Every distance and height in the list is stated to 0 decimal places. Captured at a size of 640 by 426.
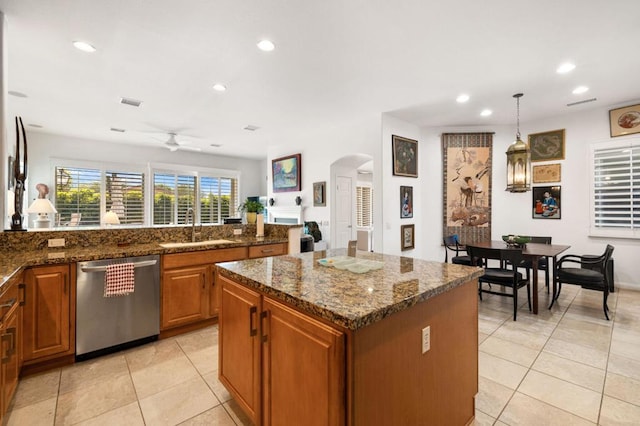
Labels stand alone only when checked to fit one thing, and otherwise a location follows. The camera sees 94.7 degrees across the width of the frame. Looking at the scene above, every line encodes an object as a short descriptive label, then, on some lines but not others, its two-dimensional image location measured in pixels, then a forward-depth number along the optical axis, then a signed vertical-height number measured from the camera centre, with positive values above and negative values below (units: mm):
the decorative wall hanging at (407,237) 5332 -447
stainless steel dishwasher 2441 -869
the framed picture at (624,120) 4375 +1398
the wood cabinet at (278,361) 1096 -677
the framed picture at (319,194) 5887 +376
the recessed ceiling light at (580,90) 3885 +1653
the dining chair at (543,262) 4293 -748
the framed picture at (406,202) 5297 +194
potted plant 4127 +36
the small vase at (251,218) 4125 -78
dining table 3488 -487
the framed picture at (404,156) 5133 +1016
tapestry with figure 5617 +545
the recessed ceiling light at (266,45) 2775 +1605
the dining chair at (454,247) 4656 -596
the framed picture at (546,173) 5125 +698
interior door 5969 +50
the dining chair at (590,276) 3363 -752
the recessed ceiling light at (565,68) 3244 +1631
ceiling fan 5846 +1412
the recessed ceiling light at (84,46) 2781 +1597
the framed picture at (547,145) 5066 +1185
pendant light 4129 +657
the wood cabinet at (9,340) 1609 -758
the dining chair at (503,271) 3385 -740
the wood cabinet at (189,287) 2854 -757
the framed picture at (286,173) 6469 +904
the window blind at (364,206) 8609 +194
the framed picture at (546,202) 5107 +186
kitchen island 1084 -574
